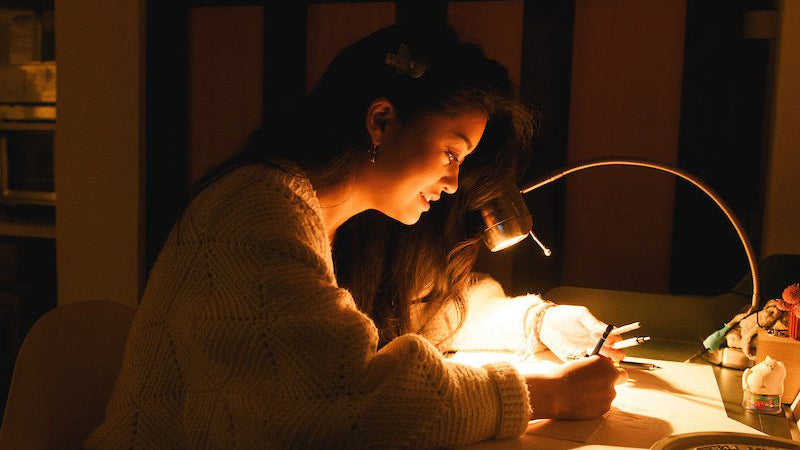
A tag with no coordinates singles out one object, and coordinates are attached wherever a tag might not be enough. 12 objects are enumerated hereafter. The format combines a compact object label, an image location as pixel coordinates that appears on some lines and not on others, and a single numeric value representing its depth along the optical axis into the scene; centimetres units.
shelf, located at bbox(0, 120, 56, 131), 282
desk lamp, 145
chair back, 110
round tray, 91
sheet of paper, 102
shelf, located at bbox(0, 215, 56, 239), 279
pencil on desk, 138
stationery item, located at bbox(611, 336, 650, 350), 135
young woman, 93
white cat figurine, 117
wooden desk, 112
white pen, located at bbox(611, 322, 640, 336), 137
